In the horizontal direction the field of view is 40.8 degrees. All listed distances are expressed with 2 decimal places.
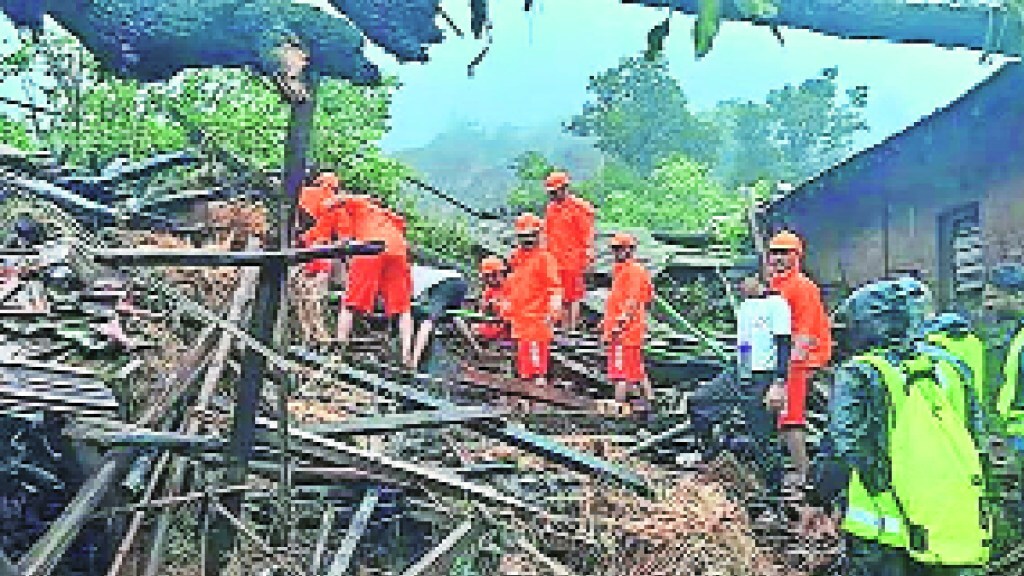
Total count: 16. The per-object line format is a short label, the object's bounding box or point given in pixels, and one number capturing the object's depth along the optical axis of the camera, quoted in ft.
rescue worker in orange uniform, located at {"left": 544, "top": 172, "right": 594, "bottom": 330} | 43.62
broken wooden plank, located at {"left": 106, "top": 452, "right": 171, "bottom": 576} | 21.56
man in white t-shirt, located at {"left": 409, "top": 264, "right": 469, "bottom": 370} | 40.24
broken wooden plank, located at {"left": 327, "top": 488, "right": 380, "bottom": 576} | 23.57
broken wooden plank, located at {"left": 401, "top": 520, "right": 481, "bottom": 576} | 22.26
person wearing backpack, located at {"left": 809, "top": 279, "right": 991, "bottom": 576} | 18.40
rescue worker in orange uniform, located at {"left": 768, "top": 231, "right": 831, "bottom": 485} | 33.04
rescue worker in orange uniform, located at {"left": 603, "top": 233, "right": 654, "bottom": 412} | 38.96
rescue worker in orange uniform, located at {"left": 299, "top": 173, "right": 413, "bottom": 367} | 37.65
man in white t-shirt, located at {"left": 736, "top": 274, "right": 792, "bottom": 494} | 33.24
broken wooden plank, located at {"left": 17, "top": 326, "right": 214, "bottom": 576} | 18.54
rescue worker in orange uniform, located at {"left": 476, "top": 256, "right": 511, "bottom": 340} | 43.01
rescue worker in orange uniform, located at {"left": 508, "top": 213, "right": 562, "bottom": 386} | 39.52
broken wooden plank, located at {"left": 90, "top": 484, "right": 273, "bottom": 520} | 19.60
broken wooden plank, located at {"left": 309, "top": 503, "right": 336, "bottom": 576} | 23.63
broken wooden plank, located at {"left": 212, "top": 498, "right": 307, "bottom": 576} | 22.54
